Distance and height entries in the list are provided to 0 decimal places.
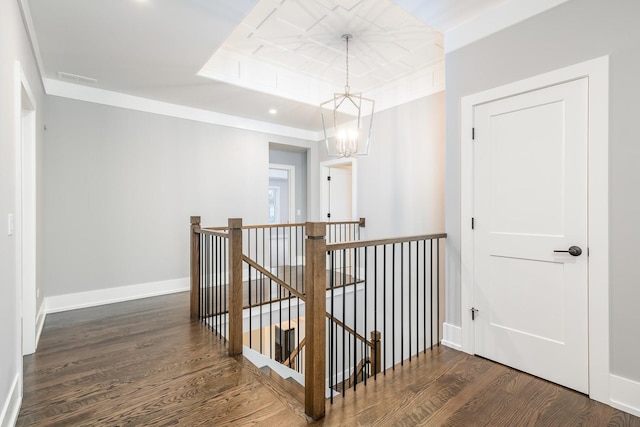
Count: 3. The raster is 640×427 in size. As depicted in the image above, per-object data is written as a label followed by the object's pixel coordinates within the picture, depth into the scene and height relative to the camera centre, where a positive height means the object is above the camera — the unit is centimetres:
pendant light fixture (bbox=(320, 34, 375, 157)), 356 +149
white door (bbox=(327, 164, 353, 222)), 593 +34
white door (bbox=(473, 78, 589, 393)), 206 -16
